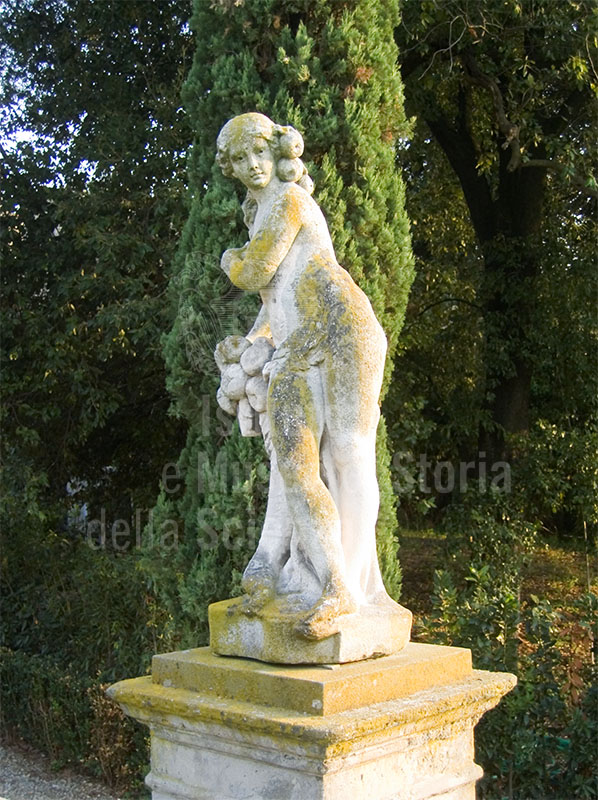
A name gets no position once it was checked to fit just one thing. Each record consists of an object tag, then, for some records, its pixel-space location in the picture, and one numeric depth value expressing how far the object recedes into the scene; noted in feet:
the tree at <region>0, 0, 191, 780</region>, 25.85
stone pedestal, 10.20
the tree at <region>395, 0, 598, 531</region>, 31.24
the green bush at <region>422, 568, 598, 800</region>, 18.75
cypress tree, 20.80
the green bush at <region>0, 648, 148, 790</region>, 23.77
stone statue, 11.25
